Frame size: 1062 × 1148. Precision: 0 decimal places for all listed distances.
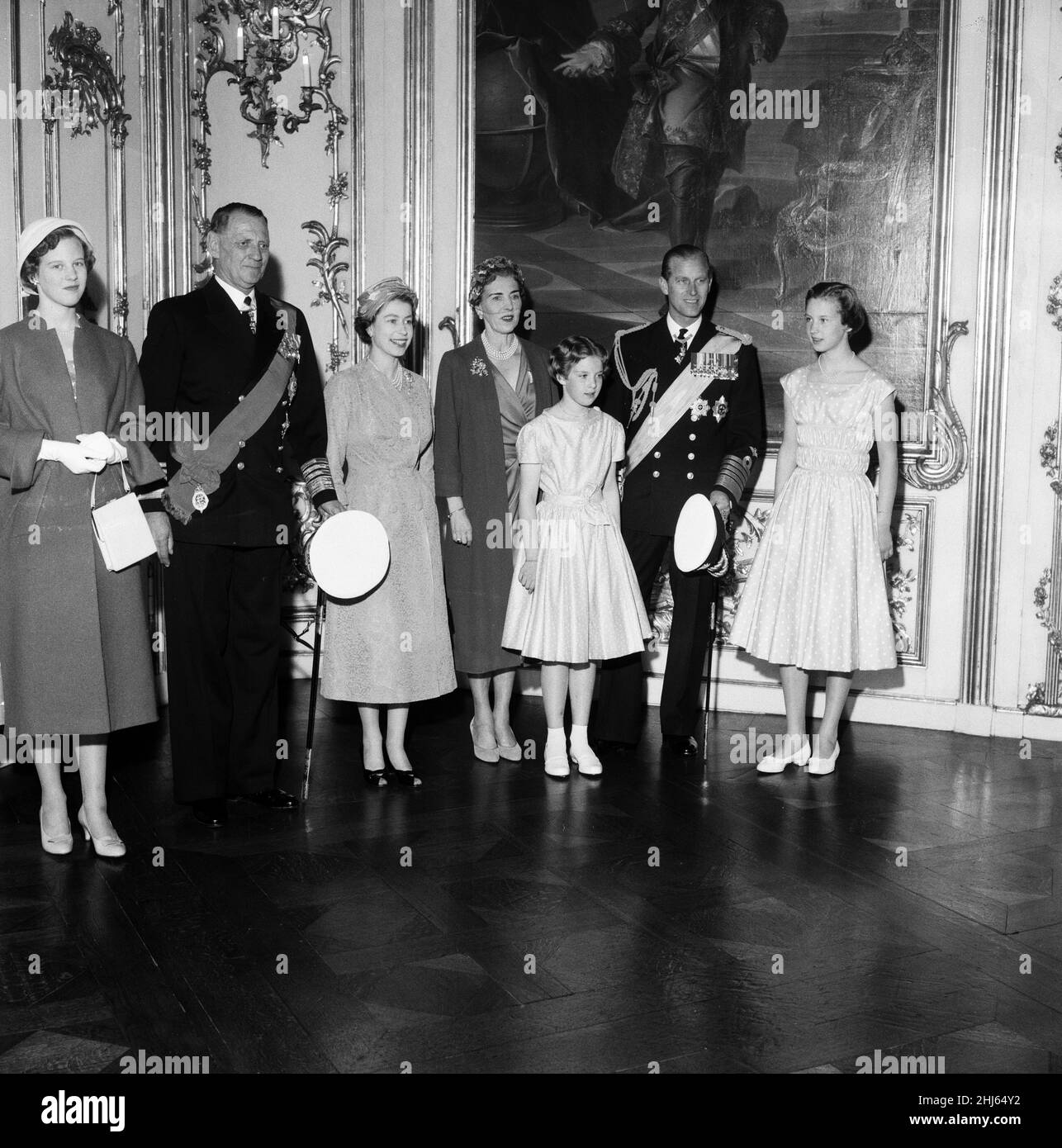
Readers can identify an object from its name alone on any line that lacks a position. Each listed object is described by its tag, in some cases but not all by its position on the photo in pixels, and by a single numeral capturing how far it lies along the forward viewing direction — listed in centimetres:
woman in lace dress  430
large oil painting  535
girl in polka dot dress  454
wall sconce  578
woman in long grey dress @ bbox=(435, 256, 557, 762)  462
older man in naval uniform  393
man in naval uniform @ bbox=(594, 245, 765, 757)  481
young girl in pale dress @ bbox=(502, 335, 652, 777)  442
